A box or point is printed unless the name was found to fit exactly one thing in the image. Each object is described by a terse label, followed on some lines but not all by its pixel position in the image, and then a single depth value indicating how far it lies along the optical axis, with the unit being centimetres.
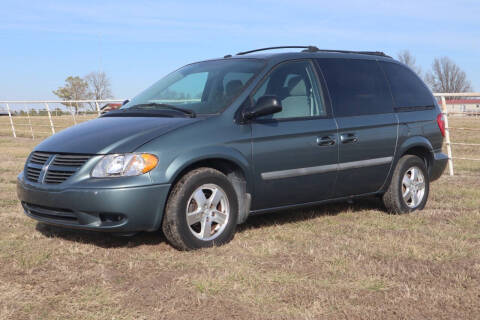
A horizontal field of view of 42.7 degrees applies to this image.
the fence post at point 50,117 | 1927
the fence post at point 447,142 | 1021
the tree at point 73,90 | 7366
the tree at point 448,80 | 8200
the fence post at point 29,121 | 2011
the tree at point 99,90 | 6606
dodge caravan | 470
